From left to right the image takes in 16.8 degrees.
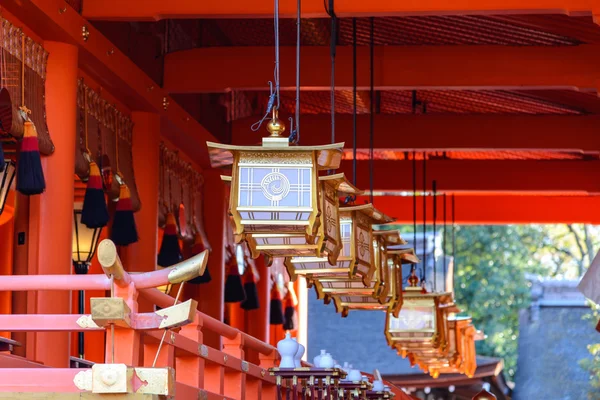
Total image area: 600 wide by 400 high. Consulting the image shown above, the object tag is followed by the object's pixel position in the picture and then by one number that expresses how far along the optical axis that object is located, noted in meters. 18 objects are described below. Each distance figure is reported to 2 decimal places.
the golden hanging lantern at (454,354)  18.69
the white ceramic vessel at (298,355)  11.75
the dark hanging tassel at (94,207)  12.99
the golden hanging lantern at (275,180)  8.66
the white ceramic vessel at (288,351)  11.57
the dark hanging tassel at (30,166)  11.21
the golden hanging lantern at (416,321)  16.03
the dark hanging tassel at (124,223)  14.06
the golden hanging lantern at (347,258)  10.83
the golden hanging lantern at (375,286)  11.86
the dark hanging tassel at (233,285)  20.27
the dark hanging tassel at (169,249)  16.39
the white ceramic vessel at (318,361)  12.03
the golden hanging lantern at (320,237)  9.15
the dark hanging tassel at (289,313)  25.56
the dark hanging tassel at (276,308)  24.29
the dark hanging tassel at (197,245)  18.43
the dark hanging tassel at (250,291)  21.82
